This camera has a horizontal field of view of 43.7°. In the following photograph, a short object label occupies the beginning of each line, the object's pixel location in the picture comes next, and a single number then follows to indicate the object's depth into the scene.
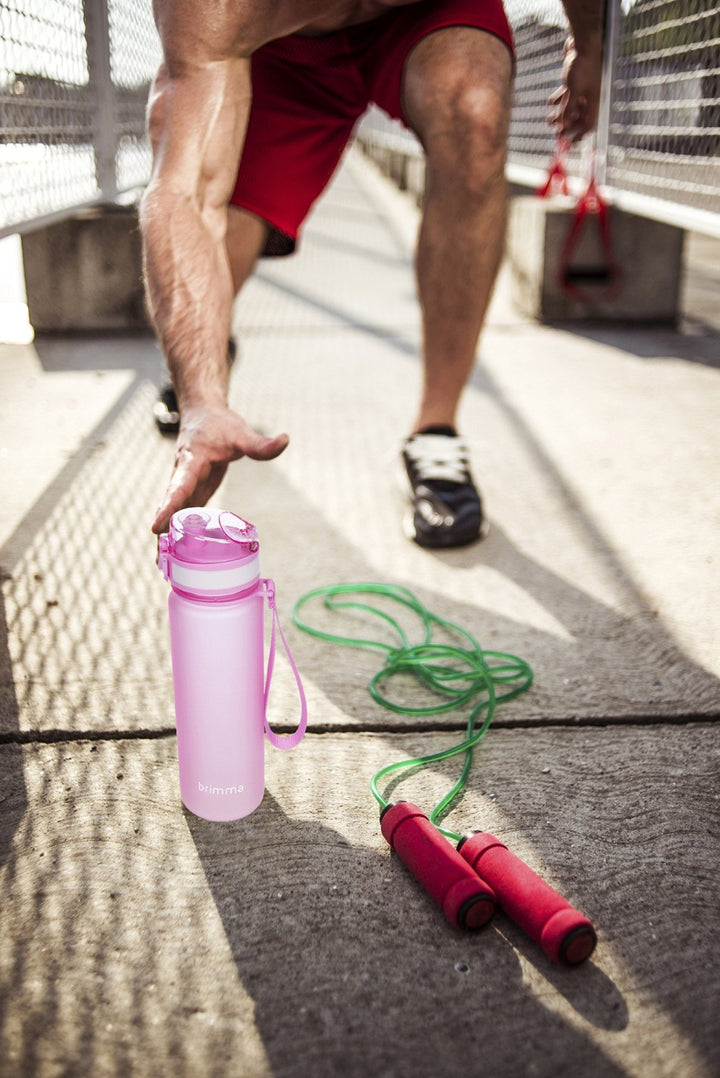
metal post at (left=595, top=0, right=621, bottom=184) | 4.08
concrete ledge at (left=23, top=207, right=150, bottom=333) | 3.91
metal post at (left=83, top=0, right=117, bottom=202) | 3.94
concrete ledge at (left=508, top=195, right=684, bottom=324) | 4.23
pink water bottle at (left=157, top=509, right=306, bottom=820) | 1.16
